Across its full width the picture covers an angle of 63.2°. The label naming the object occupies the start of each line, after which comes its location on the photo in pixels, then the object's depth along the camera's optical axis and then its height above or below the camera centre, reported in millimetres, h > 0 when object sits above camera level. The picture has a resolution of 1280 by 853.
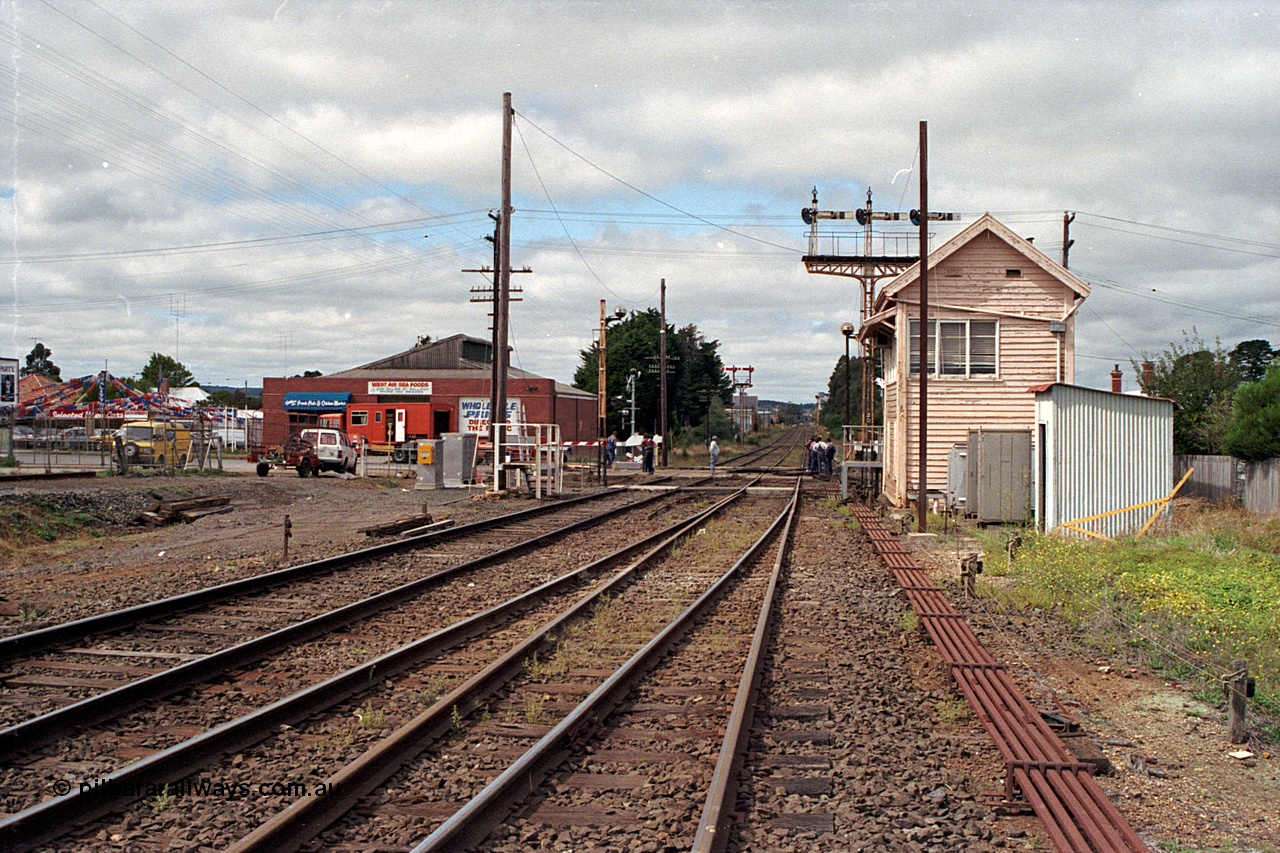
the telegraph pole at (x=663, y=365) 53719 +3637
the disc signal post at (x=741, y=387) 112544 +5418
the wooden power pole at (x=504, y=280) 27156 +4175
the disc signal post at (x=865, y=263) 35406 +5899
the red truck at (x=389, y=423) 55281 +458
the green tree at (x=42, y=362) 125125 +8089
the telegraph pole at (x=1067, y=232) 38438 +7632
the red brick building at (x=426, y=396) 61906 +2218
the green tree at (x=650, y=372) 81562 +5261
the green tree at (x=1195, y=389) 26047 +1388
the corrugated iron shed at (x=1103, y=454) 17172 -276
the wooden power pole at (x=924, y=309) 18594 +2326
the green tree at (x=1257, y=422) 17438 +288
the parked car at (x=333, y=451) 38344 -746
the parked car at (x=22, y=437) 58231 -462
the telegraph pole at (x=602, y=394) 51488 +2108
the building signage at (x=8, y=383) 36612 +1580
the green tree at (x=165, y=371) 123000 +6926
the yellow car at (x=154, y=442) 36500 -478
